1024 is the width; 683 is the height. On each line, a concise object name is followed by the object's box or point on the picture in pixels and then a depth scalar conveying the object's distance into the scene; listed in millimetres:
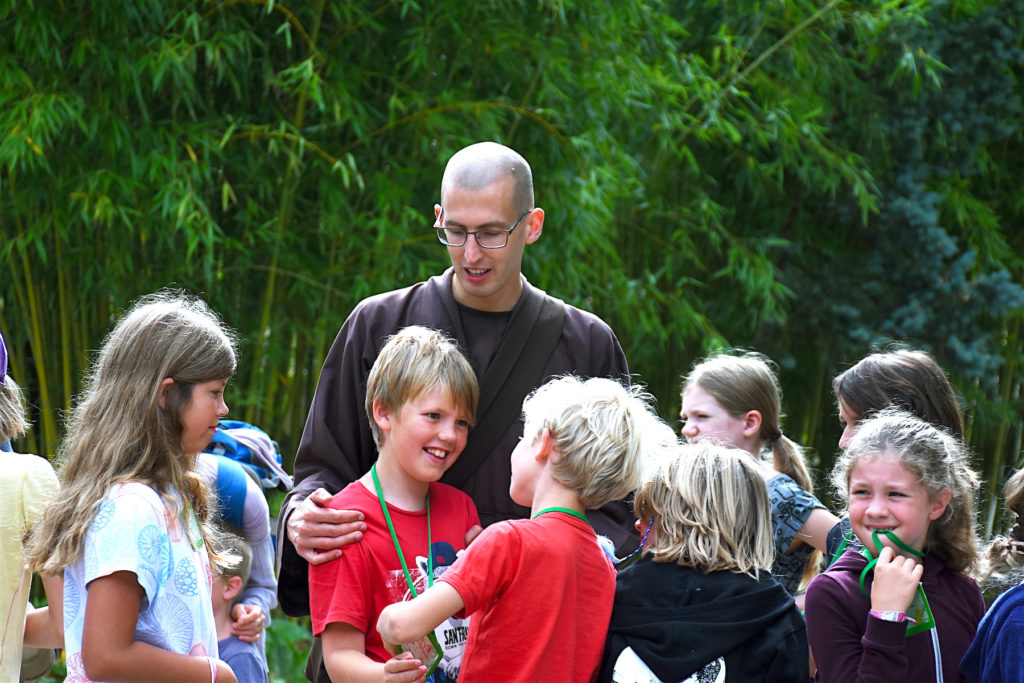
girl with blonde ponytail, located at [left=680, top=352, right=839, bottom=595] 6421
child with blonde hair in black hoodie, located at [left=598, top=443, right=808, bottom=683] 5759
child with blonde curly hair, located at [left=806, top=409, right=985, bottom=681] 5820
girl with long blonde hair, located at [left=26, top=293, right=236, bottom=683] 5734
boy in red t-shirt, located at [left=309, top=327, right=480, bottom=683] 5875
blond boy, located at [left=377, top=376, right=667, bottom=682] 5714
